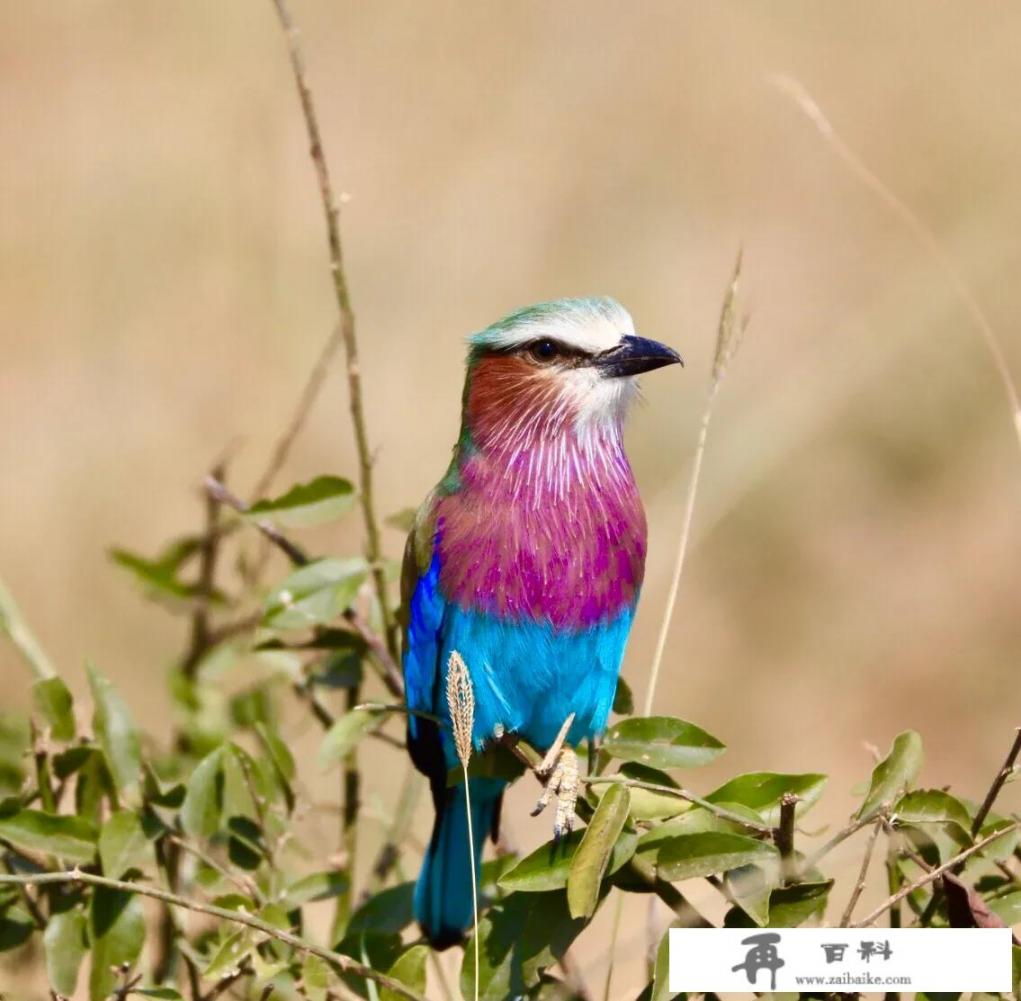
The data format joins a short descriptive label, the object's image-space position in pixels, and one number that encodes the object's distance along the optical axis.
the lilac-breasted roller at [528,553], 5.36
